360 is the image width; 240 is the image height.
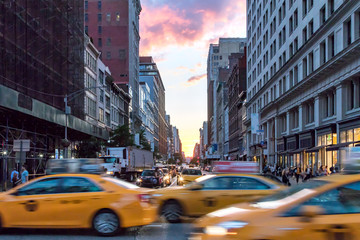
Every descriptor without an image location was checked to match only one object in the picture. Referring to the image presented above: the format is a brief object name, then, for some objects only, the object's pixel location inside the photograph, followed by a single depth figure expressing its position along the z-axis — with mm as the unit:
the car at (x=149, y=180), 28203
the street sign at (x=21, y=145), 19095
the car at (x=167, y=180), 32031
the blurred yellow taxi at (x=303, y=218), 5273
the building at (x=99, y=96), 51281
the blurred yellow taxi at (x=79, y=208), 8945
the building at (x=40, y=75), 27344
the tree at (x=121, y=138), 54844
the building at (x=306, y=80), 28859
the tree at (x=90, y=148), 44906
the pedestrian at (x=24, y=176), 21422
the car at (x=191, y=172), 23586
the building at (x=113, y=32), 88938
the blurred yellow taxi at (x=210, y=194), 10727
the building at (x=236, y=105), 82562
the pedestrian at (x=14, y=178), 22766
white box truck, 35219
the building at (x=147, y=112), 103438
